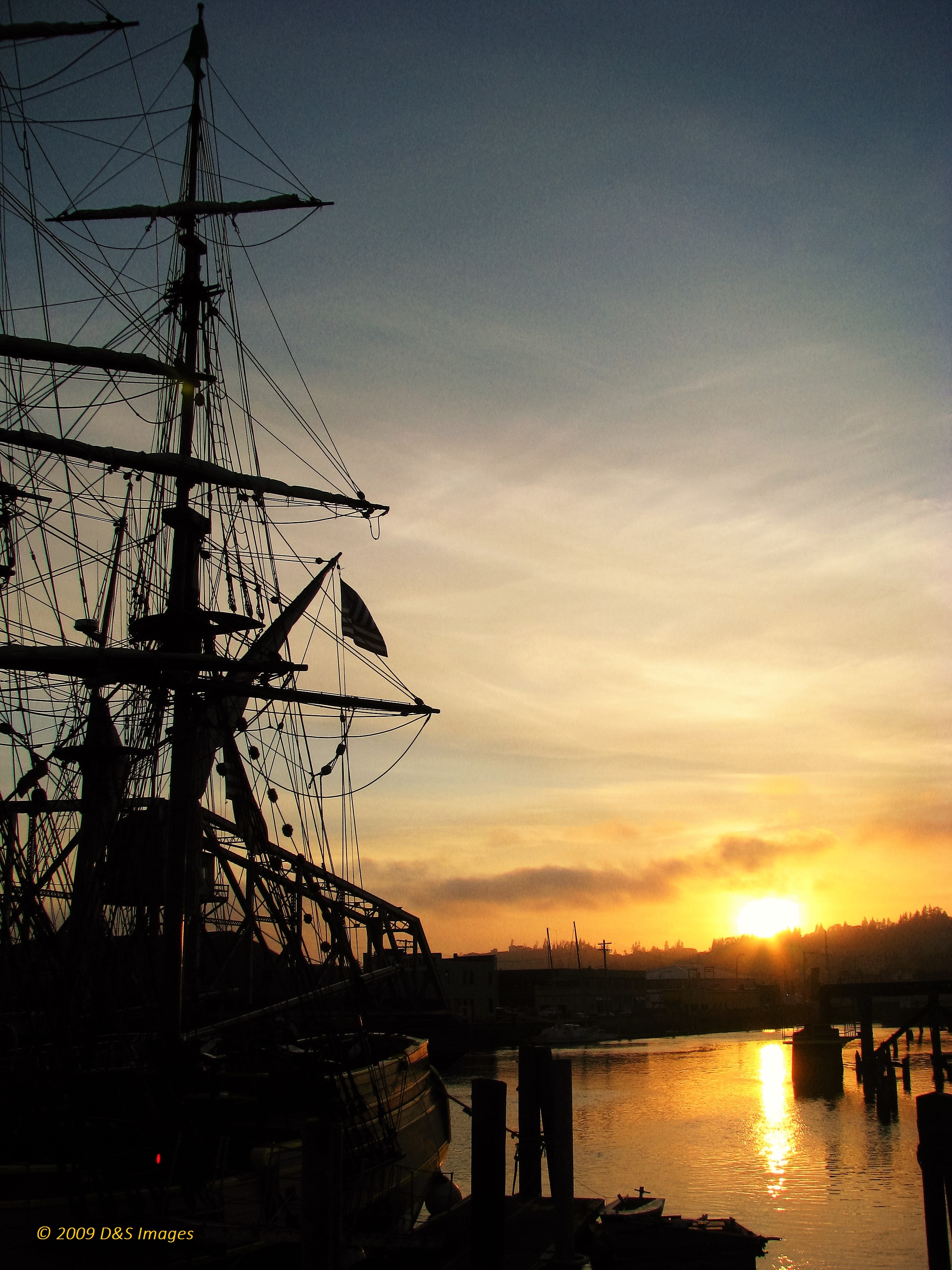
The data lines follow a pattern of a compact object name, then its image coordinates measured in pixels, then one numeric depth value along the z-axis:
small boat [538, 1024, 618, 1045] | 108.44
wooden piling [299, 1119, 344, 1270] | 12.85
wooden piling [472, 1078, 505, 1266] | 17.20
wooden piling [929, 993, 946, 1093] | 35.94
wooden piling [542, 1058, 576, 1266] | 17.94
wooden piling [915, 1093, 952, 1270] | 14.98
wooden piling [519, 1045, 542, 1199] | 22.97
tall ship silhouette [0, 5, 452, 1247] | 17.83
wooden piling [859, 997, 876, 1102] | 57.81
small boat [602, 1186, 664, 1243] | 22.17
